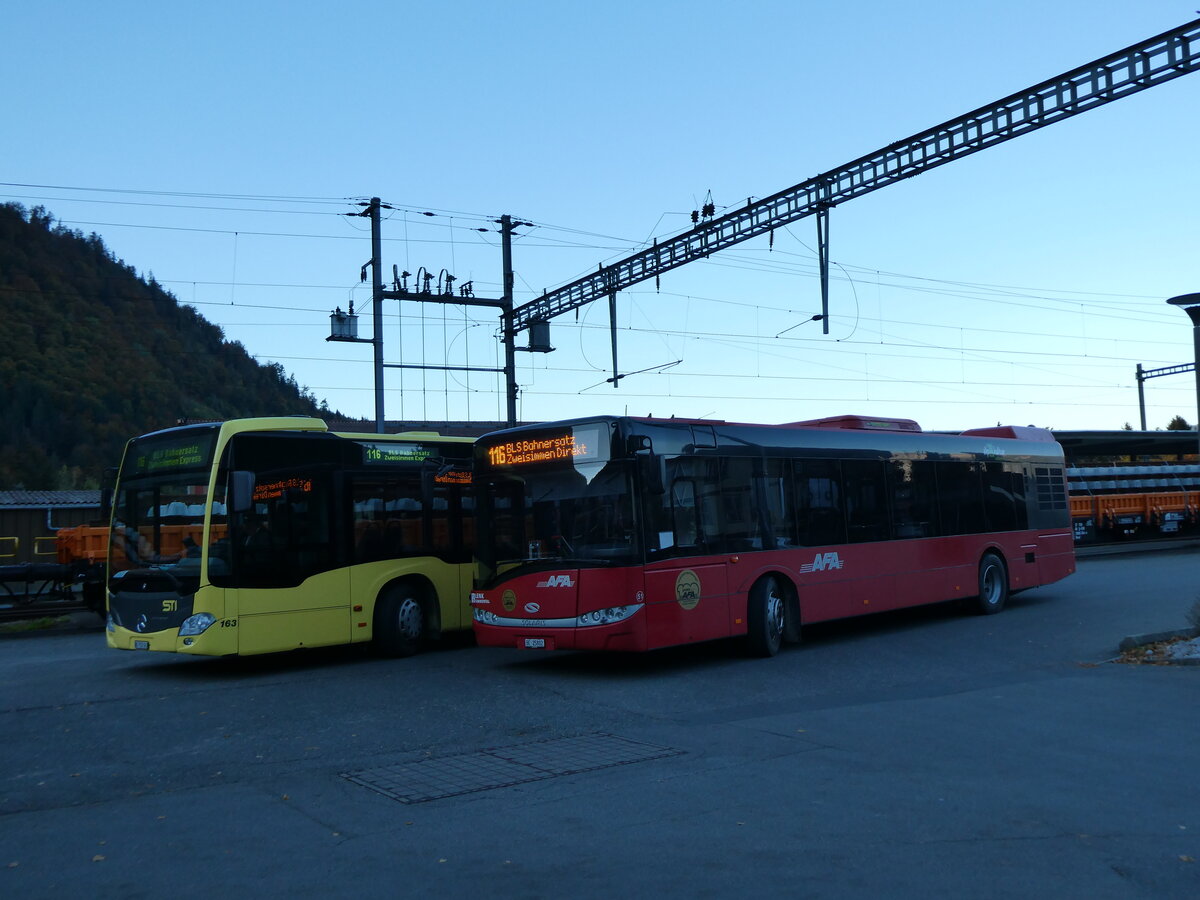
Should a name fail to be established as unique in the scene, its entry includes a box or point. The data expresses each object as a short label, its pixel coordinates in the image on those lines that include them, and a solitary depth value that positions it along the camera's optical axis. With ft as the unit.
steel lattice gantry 46.29
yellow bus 40.52
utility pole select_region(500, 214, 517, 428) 93.66
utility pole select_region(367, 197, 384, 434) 86.02
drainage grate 24.23
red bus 39.34
